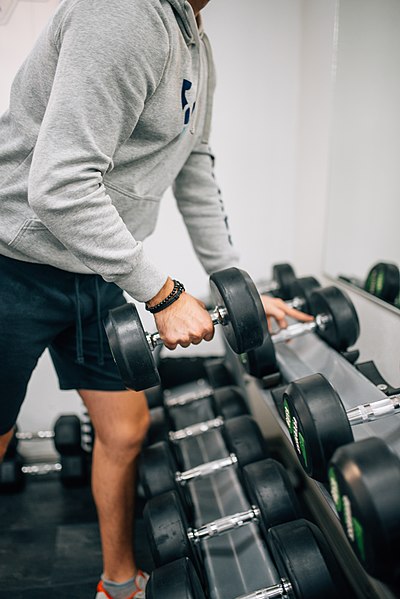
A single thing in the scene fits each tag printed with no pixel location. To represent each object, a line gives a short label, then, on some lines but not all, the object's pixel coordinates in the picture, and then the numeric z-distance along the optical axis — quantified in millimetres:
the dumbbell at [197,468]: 1004
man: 600
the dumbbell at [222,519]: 854
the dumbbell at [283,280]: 1341
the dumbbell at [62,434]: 1472
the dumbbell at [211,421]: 1261
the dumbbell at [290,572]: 695
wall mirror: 1299
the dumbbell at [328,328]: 1008
